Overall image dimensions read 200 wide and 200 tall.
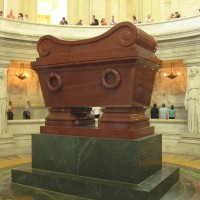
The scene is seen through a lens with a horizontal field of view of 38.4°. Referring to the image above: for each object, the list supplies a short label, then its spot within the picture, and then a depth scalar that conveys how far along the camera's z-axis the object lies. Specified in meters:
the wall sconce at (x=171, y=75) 13.20
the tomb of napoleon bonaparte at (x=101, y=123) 3.44
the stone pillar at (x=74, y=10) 16.88
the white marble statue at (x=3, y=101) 9.35
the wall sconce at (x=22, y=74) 13.27
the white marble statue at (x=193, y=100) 9.55
